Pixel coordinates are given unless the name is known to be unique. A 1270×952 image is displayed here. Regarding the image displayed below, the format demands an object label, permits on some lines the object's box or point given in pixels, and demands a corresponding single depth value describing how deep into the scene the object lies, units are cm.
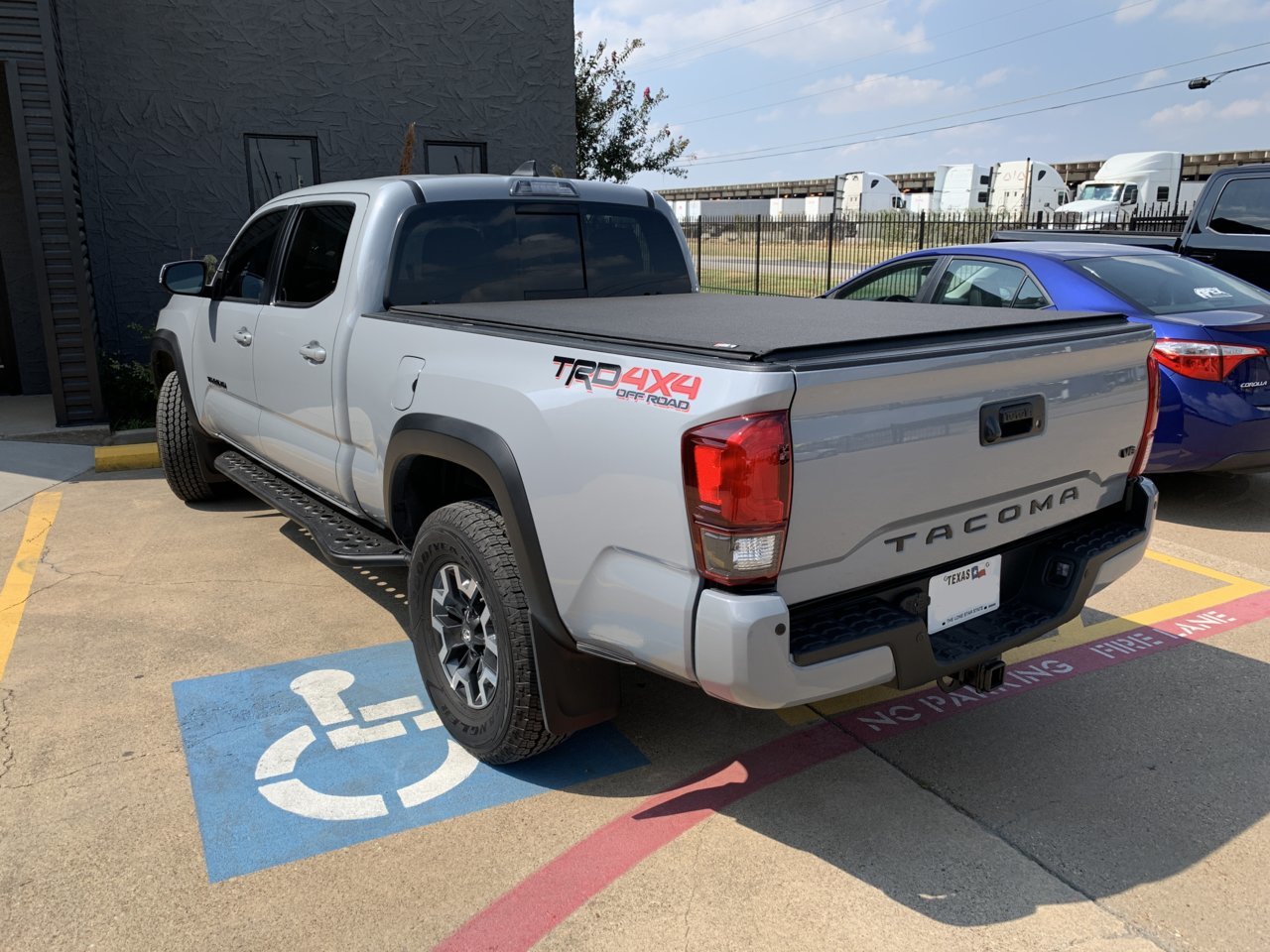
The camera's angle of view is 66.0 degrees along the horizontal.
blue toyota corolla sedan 567
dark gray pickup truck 831
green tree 1886
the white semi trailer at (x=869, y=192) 4678
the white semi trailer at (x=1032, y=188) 3950
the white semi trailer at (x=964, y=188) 4359
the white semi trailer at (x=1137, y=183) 3422
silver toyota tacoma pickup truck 237
